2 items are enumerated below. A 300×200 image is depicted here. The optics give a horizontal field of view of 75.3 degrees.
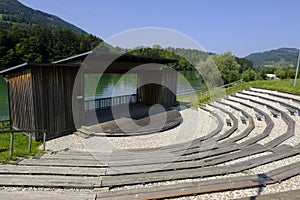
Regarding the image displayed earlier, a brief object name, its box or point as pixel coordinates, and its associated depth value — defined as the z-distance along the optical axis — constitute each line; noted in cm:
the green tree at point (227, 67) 2769
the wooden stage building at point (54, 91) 617
